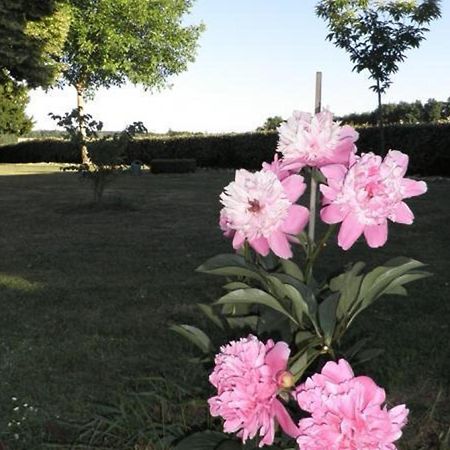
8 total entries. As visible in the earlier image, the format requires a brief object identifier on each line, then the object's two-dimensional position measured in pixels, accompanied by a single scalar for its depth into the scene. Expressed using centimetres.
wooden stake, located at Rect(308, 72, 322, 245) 199
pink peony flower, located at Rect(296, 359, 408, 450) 145
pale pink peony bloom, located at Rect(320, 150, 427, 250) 166
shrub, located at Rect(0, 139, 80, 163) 4209
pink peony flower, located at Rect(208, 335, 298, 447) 163
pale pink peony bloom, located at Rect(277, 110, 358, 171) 185
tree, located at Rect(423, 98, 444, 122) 4865
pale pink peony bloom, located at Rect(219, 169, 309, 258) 172
